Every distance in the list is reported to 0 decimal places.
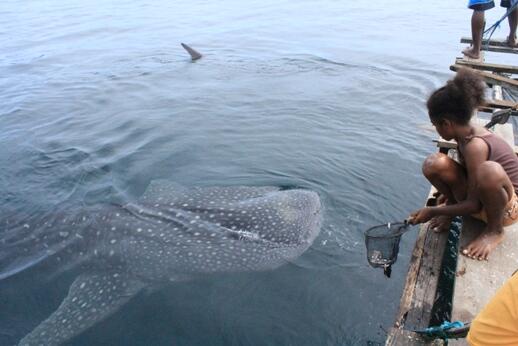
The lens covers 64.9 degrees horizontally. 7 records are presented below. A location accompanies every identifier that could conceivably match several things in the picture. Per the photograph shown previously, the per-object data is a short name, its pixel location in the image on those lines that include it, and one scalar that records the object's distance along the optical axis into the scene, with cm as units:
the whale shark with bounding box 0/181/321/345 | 365
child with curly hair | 286
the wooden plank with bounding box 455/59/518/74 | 710
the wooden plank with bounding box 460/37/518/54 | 804
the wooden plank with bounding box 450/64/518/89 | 636
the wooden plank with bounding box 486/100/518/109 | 591
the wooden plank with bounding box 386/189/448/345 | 265
